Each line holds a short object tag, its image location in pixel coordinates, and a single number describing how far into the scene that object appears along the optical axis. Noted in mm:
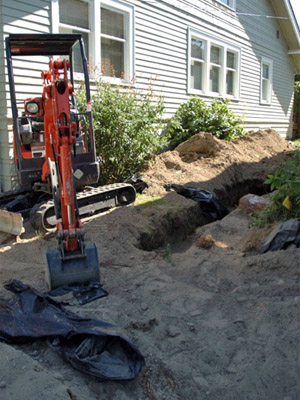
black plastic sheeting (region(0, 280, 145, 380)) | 3000
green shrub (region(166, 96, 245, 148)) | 12781
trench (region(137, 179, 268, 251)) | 7166
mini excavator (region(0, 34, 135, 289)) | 4285
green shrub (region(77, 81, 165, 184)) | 9000
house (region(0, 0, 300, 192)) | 8727
